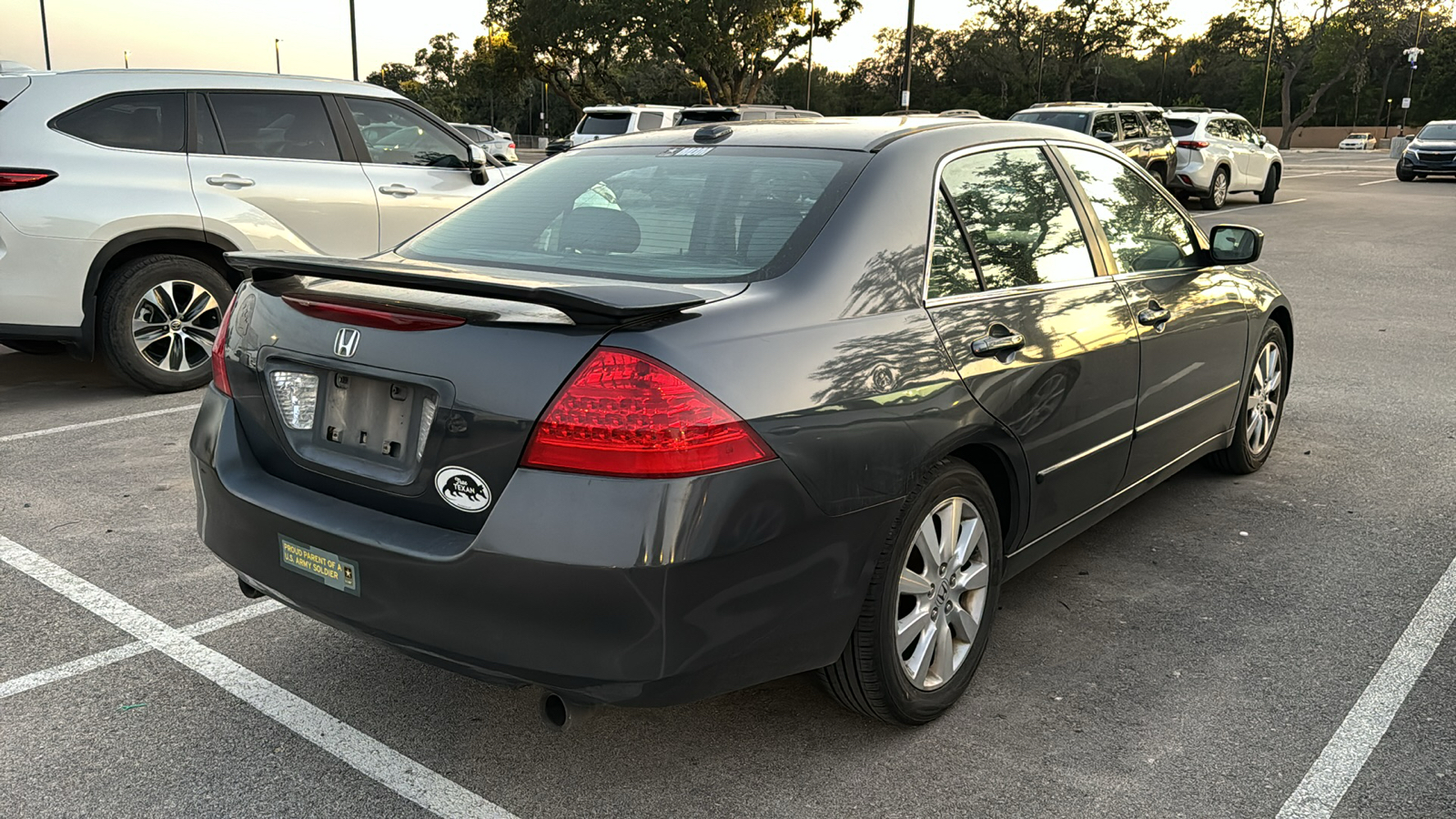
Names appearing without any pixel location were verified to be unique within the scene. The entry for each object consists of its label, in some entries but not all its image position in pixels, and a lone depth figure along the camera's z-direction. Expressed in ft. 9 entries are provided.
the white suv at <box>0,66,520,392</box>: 20.75
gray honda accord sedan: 7.78
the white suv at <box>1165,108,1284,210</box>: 67.77
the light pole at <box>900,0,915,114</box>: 95.33
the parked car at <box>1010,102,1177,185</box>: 62.08
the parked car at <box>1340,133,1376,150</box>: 243.60
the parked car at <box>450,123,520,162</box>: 118.62
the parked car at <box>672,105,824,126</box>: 66.07
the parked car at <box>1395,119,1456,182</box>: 96.84
